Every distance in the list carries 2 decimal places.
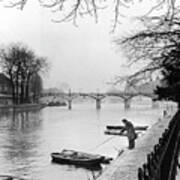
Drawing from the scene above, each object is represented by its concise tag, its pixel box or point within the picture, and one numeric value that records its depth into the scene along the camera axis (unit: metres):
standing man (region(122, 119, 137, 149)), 17.98
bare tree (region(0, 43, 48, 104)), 72.19
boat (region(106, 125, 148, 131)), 41.62
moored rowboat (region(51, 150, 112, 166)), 20.66
